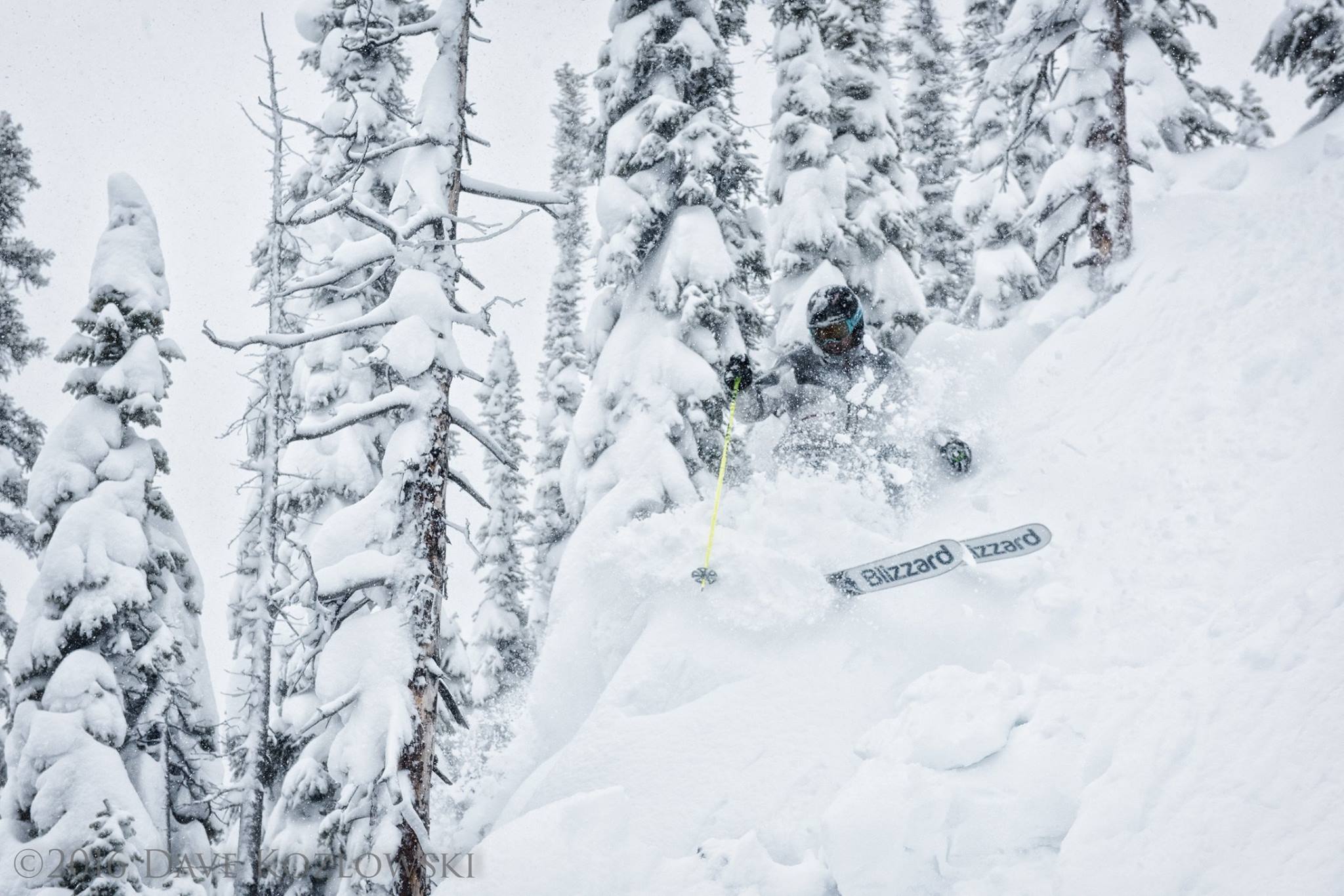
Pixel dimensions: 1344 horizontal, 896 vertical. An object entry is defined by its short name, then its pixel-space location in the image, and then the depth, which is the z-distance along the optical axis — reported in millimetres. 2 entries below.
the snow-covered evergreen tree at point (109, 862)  8023
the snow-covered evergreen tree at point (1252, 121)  18812
